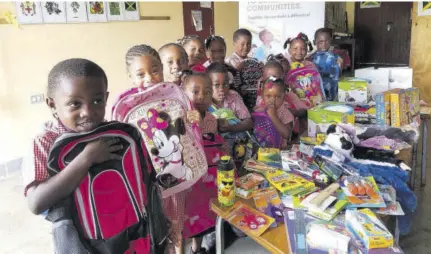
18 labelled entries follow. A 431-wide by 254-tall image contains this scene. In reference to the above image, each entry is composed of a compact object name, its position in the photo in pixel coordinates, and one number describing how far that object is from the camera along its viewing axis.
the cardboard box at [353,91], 2.75
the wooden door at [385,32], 7.86
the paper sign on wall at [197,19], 5.46
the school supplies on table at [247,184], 1.47
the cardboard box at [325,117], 2.07
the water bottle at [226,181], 1.37
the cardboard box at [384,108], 2.26
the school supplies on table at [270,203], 1.33
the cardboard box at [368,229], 1.10
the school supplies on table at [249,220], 1.26
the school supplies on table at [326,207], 1.28
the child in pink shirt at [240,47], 2.75
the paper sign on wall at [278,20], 4.14
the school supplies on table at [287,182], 1.45
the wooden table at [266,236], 1.17
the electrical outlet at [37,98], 3.71
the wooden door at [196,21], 5.31
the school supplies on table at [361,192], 1.33
